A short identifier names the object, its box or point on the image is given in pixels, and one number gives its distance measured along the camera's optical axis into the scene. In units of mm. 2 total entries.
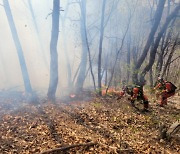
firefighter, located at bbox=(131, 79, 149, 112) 8195
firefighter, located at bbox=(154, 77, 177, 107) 9048
